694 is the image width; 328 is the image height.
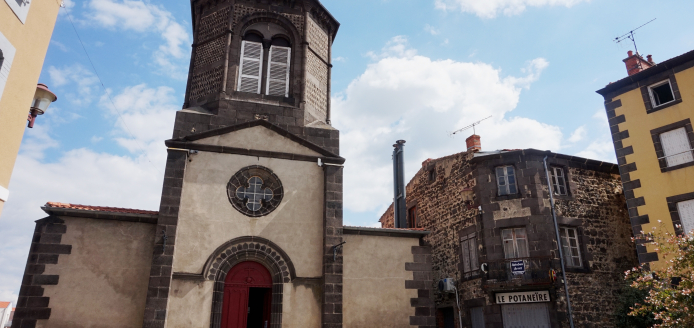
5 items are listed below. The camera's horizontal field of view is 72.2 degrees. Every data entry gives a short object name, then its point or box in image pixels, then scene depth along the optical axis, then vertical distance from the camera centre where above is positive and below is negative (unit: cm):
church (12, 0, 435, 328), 1075 +199
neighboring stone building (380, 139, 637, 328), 1614 +274
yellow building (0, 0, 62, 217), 736 +398
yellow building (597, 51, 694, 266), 1397 +524
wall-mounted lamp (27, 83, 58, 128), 783 +348
